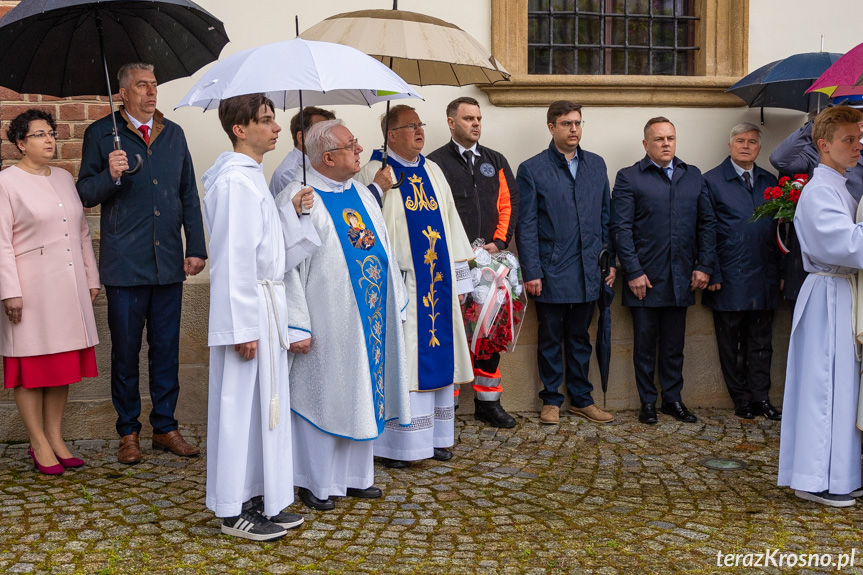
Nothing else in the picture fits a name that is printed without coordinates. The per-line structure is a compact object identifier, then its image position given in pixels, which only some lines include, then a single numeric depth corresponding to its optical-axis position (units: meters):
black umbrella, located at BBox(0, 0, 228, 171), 5.26
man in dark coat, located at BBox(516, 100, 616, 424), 7.00
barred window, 7.67
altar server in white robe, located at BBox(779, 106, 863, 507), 5.14
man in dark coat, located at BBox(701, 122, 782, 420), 7.28
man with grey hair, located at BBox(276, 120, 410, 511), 5.02
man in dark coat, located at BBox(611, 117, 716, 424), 7.17
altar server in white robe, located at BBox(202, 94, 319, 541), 4.42
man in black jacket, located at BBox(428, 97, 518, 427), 6.78
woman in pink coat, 5.51
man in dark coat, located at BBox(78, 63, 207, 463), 5.82
